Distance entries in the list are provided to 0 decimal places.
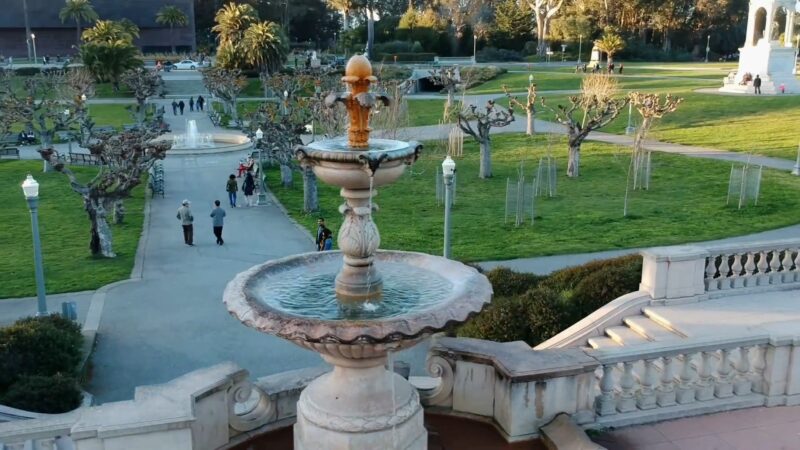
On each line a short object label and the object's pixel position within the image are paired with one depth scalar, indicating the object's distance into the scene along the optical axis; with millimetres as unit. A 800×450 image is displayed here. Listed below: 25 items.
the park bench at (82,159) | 36500
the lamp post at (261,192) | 27761
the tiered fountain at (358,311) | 5965
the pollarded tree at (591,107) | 29188
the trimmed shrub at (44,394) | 10258
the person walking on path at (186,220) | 21250
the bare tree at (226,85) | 54188
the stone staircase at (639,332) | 10477
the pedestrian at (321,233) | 18956
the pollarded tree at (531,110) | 38416
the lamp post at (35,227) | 14625
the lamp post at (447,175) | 16469
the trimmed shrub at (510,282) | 14461
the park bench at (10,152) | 38562
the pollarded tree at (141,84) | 49469
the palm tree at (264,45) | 67438
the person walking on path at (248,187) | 27141
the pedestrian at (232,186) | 26588
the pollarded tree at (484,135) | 30094
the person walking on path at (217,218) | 21391
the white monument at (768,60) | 53062
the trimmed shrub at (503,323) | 12094
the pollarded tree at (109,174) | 19891
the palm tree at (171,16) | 92750
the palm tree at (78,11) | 87625
